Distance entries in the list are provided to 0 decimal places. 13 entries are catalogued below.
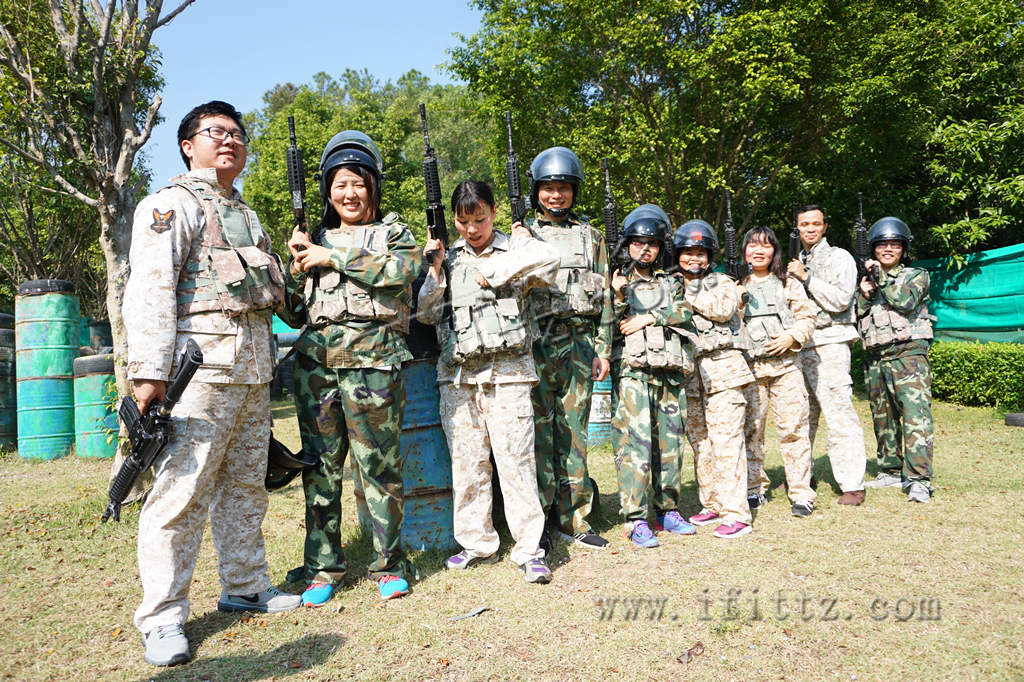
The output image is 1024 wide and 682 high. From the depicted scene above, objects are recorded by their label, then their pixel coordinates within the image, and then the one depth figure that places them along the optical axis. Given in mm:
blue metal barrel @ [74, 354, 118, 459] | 8938
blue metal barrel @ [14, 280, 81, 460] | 9227
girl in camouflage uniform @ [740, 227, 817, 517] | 5727
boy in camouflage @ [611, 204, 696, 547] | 5016
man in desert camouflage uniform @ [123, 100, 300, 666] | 3410
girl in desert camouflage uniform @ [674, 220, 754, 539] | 5215
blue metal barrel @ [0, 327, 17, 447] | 9781
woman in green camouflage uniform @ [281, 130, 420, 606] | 4008
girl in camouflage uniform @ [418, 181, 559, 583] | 4348
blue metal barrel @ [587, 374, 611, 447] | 8555
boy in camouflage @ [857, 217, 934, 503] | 6137
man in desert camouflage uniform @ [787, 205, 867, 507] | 5895
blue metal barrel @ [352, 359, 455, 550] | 4742
